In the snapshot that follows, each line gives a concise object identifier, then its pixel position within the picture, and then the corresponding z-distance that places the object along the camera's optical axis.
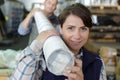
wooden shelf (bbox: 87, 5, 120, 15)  4.42
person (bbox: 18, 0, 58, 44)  1.90
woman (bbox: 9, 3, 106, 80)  1.07
